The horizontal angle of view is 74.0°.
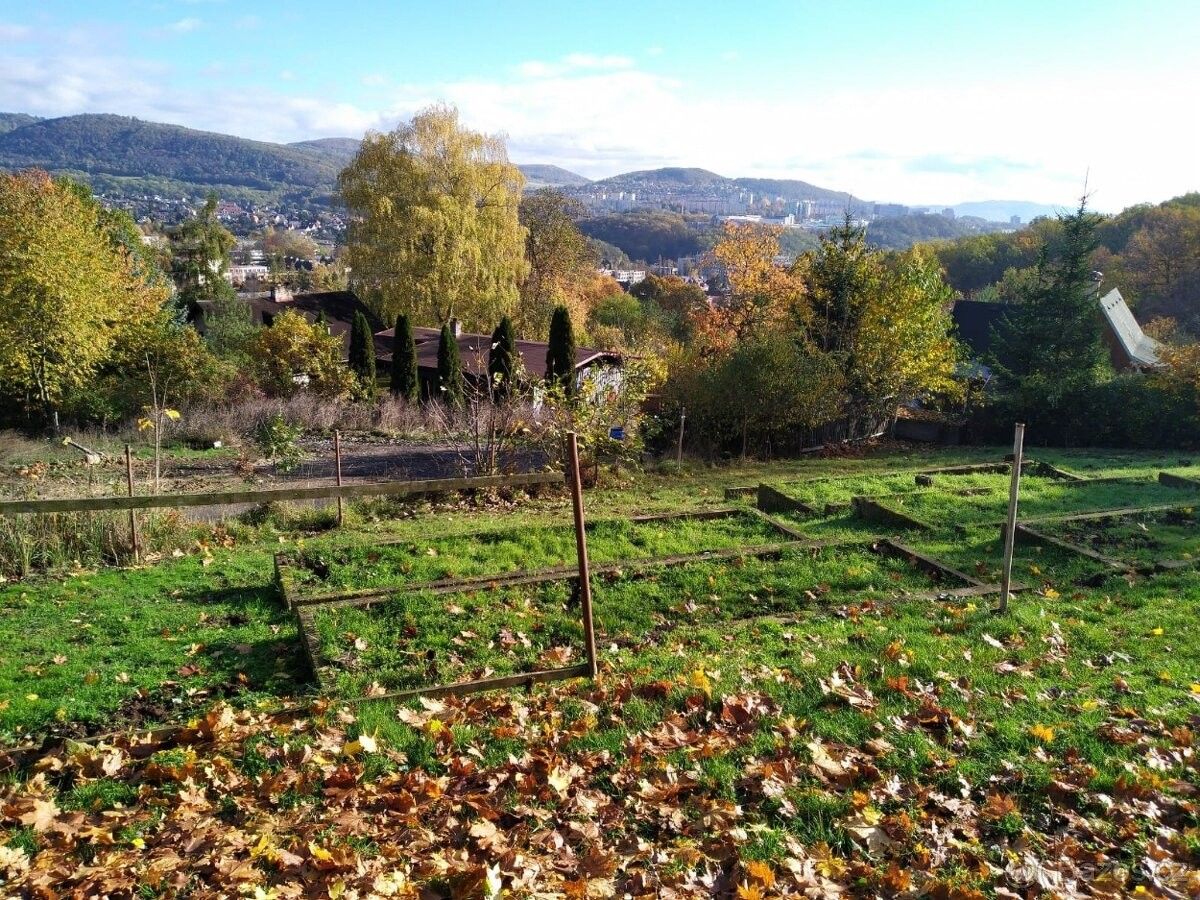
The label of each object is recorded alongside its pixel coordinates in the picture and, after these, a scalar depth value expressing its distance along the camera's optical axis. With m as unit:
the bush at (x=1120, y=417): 23.84
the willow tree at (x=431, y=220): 37.78
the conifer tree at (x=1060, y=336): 25.70
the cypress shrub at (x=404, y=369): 31.69
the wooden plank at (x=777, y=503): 12.22
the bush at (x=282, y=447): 18.78
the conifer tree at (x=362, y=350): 32.00
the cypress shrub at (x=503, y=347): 28.66
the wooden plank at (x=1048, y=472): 15.43
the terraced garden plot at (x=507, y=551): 8.34
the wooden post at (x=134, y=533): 9.76
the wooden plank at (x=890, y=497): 11.96
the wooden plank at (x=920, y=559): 8.37
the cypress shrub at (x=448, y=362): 29.72
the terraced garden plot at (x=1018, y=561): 8.47
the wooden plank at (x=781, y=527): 9.92
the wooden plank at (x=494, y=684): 5.40
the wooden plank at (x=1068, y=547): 8.76
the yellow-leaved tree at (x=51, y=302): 24.83
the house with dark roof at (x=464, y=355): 32.03
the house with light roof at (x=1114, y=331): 39.62
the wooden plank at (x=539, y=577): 7.34
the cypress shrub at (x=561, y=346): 29.41
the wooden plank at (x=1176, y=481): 14.33
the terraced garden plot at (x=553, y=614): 6.20
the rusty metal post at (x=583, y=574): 5.53
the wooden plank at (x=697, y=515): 10.56
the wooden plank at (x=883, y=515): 10.68
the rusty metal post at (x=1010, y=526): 6.93
